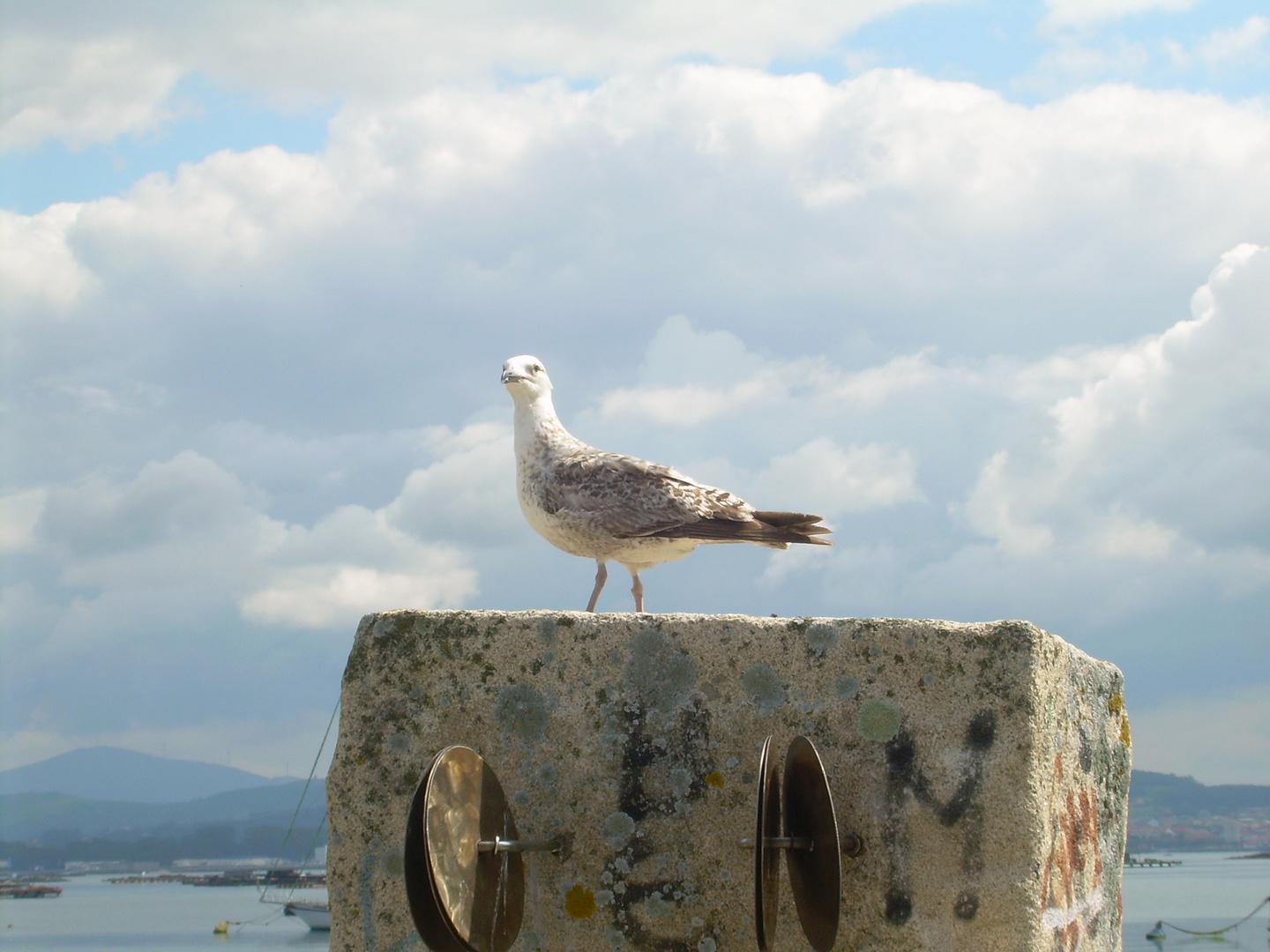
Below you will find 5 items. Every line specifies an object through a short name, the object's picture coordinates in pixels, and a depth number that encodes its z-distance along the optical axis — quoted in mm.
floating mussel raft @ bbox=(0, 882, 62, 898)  124812
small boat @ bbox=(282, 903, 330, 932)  59512
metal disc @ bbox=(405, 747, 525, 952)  3672
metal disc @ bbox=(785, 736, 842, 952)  3770
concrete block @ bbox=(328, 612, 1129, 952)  4203
